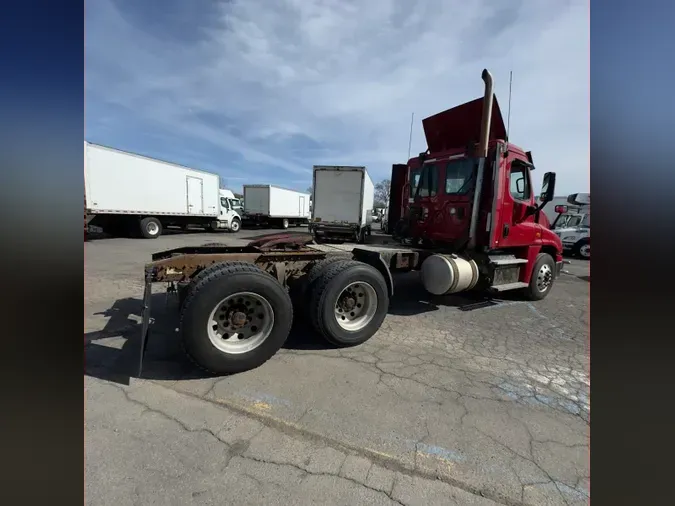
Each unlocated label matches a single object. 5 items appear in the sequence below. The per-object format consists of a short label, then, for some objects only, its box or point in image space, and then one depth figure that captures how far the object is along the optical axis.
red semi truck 3.45
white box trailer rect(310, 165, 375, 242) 14.83
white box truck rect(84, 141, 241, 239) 14.48
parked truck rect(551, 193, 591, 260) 15.59
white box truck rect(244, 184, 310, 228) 26.81
